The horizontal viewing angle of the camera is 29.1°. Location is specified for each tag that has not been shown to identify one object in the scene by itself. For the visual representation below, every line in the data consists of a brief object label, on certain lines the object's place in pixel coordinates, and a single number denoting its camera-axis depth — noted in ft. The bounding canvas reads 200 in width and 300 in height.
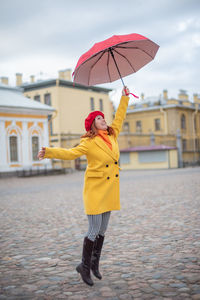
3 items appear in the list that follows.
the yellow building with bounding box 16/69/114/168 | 123.68
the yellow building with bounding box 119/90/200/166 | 150.10
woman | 12.82
